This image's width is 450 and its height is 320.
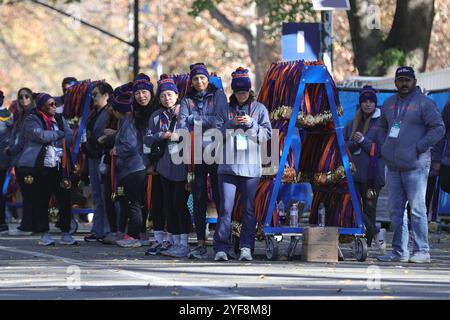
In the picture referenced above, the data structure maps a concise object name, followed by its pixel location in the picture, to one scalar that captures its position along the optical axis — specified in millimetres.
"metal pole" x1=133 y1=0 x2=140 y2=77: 36000
